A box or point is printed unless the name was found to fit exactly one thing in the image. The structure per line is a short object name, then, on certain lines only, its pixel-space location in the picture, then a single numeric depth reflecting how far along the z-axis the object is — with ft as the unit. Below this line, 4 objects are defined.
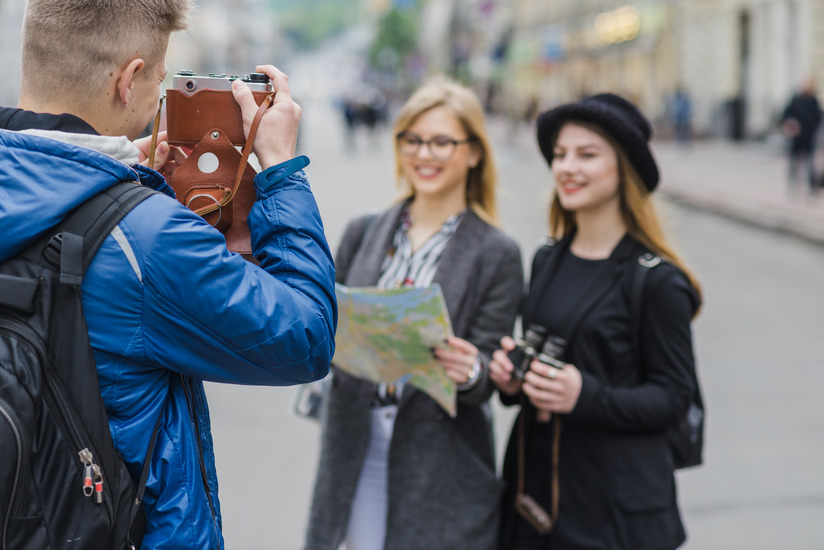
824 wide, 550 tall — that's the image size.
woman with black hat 8.08
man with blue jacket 4.64
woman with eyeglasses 8.92
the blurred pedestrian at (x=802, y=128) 52.21
